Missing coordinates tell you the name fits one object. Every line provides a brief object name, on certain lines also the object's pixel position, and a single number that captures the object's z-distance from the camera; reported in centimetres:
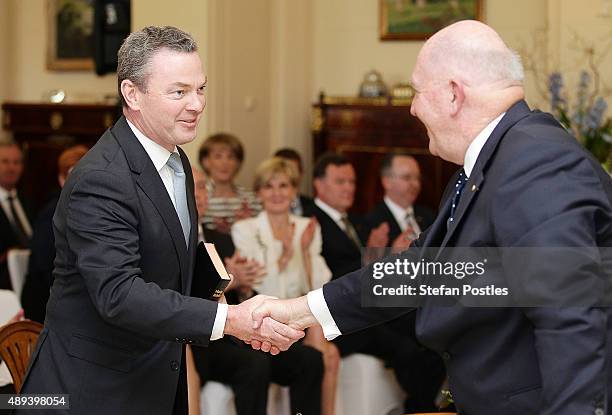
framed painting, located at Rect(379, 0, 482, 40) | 839
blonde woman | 471
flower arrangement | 597
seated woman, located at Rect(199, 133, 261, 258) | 586
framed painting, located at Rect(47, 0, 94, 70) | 944
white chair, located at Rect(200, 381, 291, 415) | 432
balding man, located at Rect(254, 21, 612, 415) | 190
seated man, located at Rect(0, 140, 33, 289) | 655
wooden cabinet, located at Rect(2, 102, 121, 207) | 893
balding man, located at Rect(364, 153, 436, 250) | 597
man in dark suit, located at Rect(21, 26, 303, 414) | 240
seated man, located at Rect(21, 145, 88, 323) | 498
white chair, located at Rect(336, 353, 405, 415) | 485
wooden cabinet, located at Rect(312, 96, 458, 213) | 796
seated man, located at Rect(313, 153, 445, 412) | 507
